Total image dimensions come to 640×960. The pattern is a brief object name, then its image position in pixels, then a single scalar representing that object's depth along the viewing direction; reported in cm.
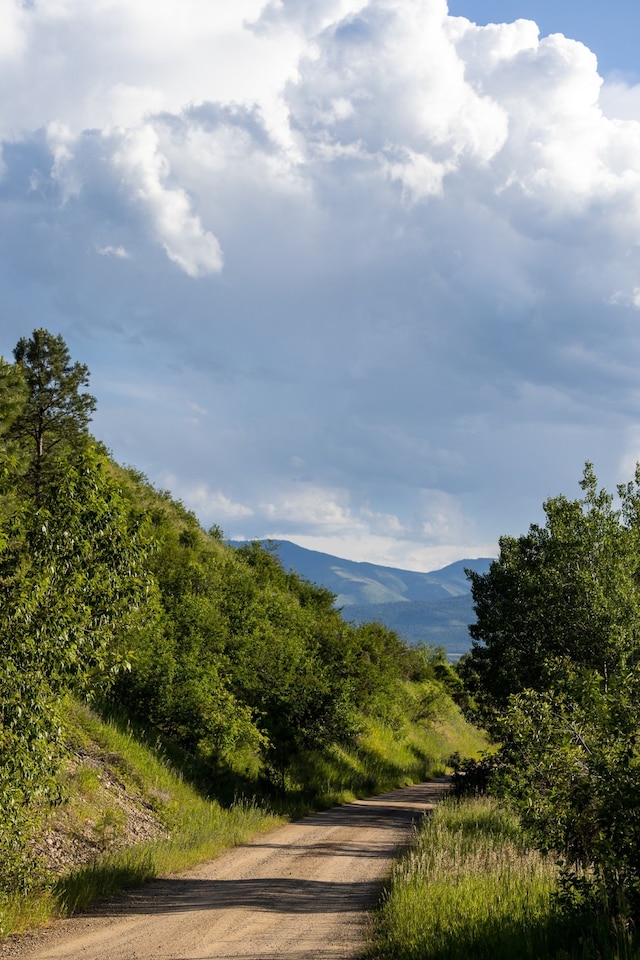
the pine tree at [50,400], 4669
